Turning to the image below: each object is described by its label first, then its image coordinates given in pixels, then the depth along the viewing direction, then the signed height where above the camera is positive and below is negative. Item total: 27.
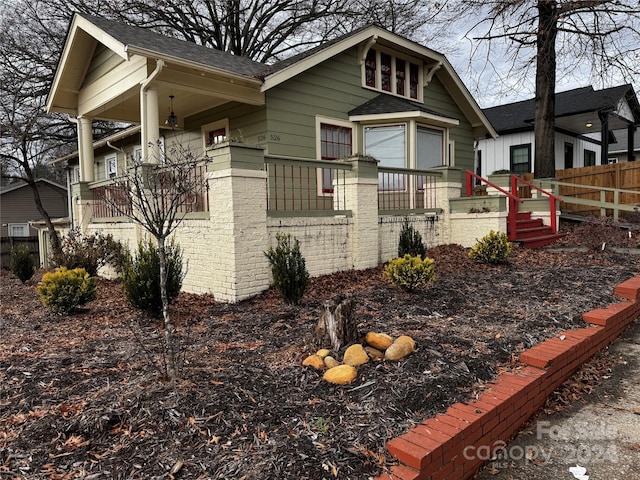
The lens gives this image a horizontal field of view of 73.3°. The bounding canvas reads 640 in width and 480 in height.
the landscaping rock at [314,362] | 3.34 -1.13
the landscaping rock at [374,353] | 3.47 -1.12
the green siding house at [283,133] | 6.27 +2.10
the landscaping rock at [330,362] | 3.35 -1.14
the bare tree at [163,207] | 3.16 +0.13
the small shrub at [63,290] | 5.70 -0.89
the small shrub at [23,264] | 10.16 -0.95
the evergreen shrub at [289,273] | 5.64 -0.73
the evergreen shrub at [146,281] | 5.29 -0.74
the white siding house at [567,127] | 15.91 +3.54
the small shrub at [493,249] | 7.78 -0.64
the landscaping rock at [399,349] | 3.43 -1.08
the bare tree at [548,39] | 11.72 +5.04
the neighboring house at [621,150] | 26.92 +3.88
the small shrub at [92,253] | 8.05 -0.59
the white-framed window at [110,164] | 16.73 +2.30
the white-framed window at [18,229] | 26.33 -0.28
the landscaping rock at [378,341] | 3.60 -1.05
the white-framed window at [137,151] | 14.35 +2.40
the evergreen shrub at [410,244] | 7.97 -0.53
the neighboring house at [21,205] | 26.27 +1.22
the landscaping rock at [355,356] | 3.34 -1.09
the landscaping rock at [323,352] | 3.47 -1.10
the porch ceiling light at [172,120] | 10.47 +2.46
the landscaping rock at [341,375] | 3.09 -1.15
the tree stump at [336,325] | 3.62 -0.92
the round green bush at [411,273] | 5.73 -0.77
